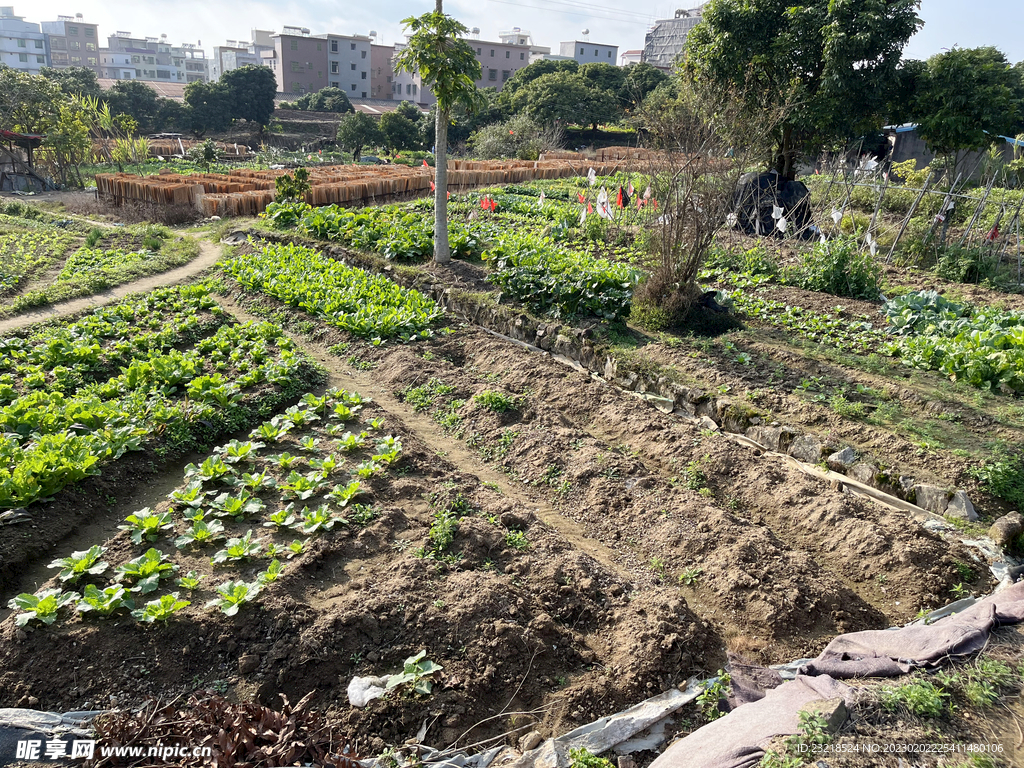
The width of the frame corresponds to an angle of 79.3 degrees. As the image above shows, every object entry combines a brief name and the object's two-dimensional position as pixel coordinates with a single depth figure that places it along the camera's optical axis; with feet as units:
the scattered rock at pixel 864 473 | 17.84
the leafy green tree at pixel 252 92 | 143.64
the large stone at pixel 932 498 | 16.84
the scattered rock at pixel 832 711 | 9.01
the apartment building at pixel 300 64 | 218.38
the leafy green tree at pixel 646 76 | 150.99
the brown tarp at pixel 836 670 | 9.21
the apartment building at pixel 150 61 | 299.17
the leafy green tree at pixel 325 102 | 178.70
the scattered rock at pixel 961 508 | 16.53
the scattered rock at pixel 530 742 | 10.75
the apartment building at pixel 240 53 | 307.17
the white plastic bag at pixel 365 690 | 11.03
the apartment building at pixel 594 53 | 274.01
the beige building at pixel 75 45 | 295.28
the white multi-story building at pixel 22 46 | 270.26
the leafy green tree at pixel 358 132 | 112.68
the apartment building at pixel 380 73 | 234.58
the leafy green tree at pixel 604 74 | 155.53
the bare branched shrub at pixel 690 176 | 25.67
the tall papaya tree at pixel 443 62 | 32.35
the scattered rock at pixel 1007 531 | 15.67
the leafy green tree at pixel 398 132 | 118.32
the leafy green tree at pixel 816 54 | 40.06
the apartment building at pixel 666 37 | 280.51
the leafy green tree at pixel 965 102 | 39.24
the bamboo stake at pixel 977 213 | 33.19
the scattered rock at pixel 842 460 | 18.41
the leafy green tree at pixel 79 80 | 115.85
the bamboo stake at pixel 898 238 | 36.60
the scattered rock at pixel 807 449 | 18.94
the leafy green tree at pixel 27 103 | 73.61
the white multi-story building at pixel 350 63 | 227.40
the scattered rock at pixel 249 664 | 11.67
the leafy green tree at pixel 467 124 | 125.49
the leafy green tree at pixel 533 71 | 151.02
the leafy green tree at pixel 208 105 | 140.15
